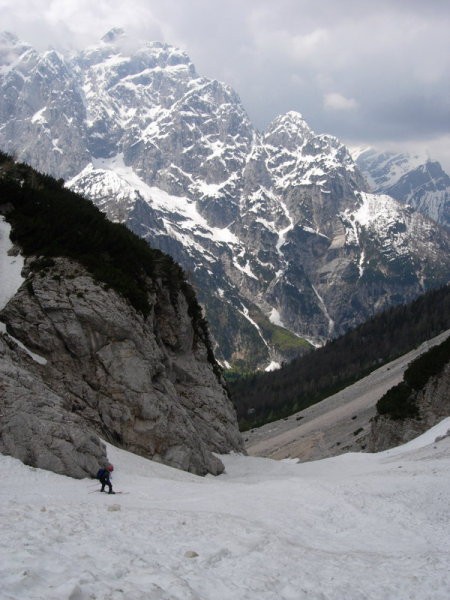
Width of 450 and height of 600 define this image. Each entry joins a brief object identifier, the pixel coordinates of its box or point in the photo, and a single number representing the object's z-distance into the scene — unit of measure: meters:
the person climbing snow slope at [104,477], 24.69
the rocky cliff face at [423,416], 60.47
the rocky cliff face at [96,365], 35.97
